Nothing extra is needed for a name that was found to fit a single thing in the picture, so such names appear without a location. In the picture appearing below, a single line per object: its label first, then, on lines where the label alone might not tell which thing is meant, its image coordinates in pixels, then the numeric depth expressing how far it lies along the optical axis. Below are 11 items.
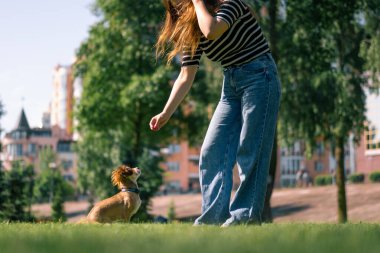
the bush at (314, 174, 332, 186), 75.31
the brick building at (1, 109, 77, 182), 162.25
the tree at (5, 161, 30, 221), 33.47
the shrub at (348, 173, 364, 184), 60.39
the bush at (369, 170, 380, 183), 57.57
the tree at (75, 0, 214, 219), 34.75
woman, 6.39
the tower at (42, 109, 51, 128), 194.88
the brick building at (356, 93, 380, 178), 60.28
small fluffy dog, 10.27
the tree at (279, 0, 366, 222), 26.53
